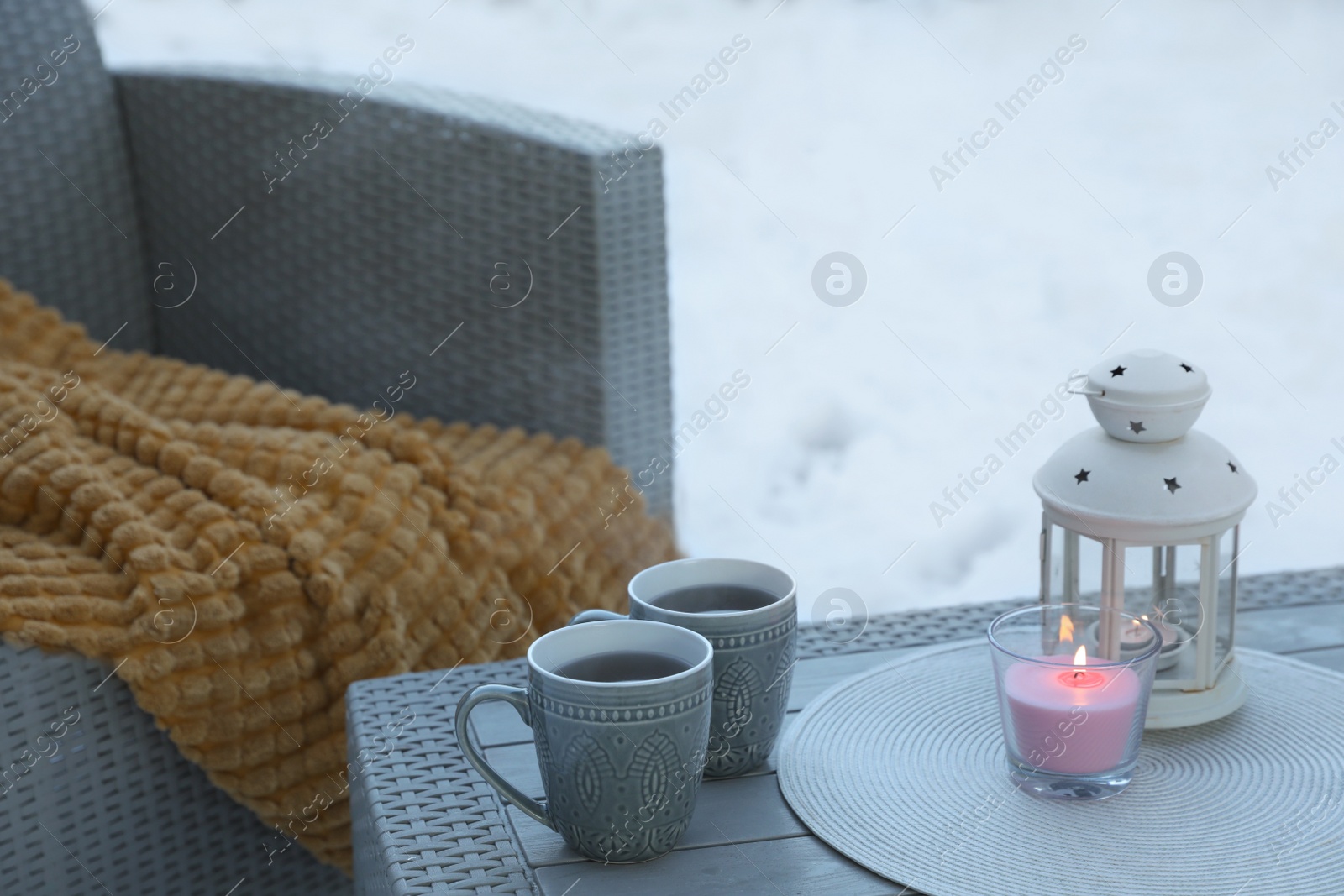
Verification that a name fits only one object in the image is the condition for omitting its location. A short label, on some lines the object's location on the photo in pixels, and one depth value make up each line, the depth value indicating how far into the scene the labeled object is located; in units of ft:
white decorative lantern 6.72
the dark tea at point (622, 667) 6.56
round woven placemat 6.38
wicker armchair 8.57
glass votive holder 6.50
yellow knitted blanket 7.78
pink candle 6.50
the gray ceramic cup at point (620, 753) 6.41
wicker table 6.45
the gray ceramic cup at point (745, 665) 6.65
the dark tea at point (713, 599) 6.82
